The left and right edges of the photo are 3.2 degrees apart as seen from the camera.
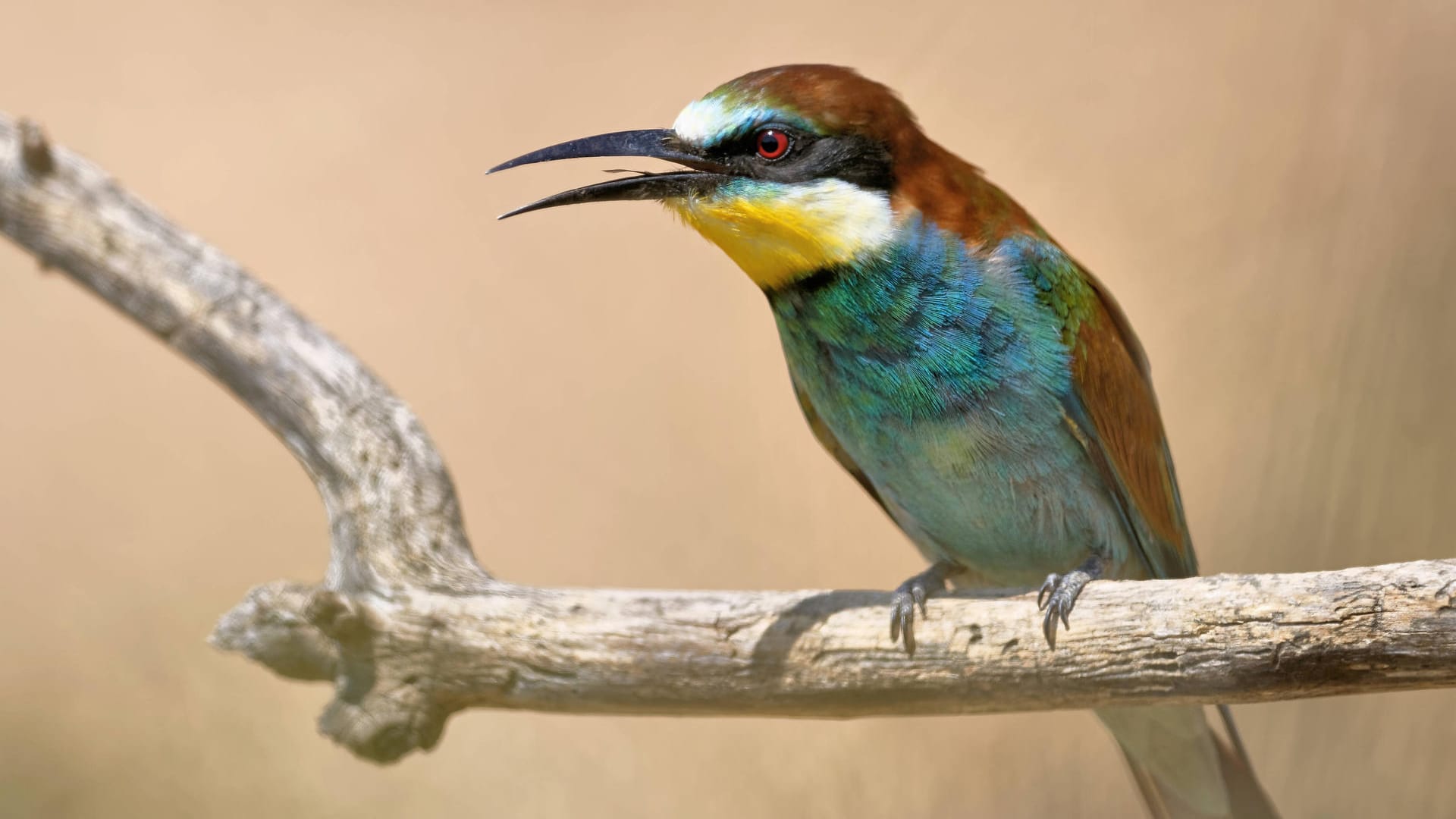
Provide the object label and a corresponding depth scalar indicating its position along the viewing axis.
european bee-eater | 4.34
